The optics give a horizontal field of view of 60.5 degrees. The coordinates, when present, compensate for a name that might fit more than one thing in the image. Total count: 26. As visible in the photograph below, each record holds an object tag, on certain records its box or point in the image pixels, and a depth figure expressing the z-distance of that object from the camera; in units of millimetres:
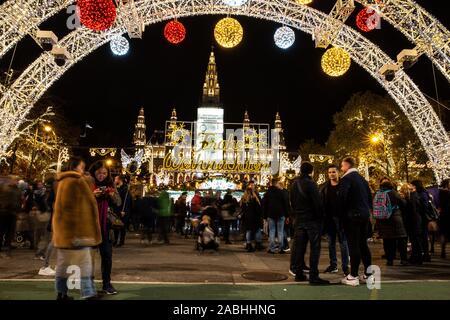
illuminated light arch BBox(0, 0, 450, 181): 13680
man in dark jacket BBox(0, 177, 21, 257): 6863
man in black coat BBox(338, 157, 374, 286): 5352
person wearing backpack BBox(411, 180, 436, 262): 8711
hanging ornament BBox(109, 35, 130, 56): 12312
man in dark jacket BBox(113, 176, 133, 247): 10381
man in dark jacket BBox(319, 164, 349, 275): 6285
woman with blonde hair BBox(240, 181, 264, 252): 9820
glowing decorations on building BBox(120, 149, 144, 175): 19912
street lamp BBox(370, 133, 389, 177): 28953
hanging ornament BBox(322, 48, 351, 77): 11797
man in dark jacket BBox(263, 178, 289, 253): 9219
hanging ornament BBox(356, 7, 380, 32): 11711
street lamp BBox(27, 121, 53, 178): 22828
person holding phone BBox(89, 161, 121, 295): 4738
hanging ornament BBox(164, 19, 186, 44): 11789
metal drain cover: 5844
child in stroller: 9422
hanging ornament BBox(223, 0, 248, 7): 12312
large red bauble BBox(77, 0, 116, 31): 8828
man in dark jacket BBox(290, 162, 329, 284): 5594
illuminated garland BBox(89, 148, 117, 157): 27625
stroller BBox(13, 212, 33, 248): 9823
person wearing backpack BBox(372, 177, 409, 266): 7543
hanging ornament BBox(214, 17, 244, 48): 11586
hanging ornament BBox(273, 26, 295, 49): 12164
